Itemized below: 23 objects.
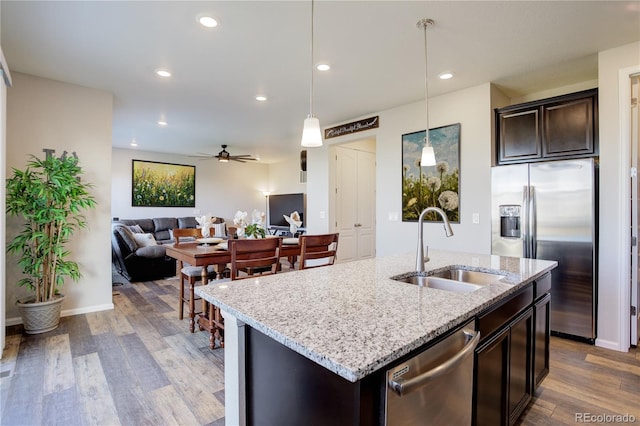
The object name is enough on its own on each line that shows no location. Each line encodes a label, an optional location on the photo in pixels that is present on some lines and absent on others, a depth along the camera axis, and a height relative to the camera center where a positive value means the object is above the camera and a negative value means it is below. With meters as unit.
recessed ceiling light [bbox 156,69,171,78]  3.17 +1.43
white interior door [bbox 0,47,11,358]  2.42 +0.31
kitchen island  0.84 -0.36
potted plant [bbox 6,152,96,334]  2.96 -0.17
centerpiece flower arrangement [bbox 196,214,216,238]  3.37 -0.13
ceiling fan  6.78 +1.37
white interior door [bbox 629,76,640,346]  2.76 -0.05
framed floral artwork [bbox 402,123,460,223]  3.77 +0.44
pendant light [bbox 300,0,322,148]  2.05 +0.52
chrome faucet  1.79 -0.23
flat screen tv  8.20 +0.14
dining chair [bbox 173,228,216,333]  3.09 -0.69
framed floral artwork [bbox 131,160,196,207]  7.42 +0.68
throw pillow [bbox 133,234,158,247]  5.51 -0.50
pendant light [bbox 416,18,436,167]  2.44 +0.45
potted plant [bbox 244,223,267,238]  3.20 -0.20
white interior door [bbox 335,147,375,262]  5.59 +0.15
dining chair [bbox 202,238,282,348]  2.52 -0.39
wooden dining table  2.75 -0.43
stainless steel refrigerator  2.86 -0.17
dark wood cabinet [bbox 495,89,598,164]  3.02 +0.84
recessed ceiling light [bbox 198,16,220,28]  2.30 +1.42
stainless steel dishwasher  0.86 -0.54
